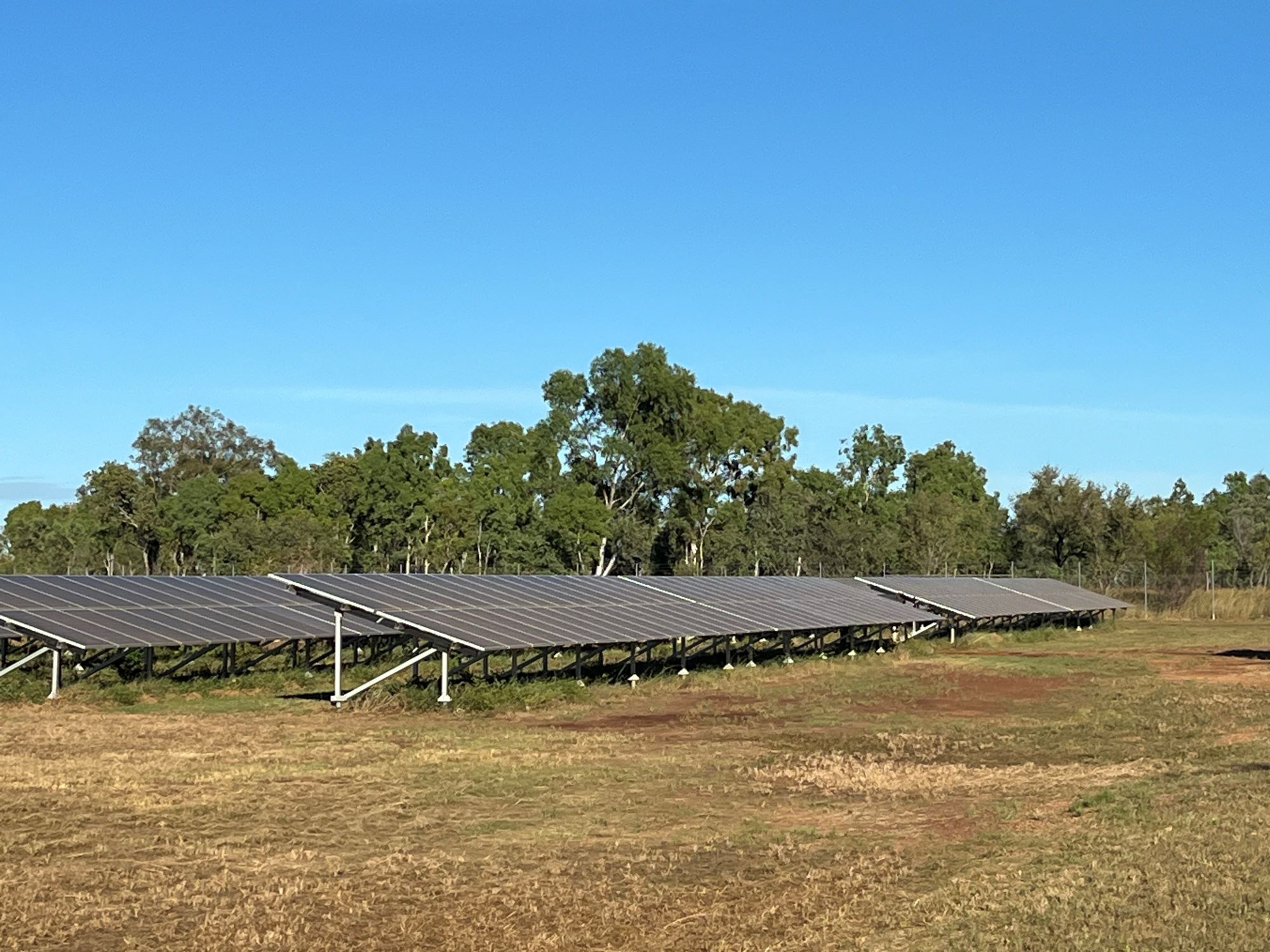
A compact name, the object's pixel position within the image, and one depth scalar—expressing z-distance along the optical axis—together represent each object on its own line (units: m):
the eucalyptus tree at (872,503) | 97.75
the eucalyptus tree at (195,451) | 107.00
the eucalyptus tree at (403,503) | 90.50
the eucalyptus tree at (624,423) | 95.88
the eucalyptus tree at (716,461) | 99.00
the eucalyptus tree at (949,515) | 98.12
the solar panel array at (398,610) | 31.39
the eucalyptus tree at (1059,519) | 100.00
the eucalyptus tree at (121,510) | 92.69
